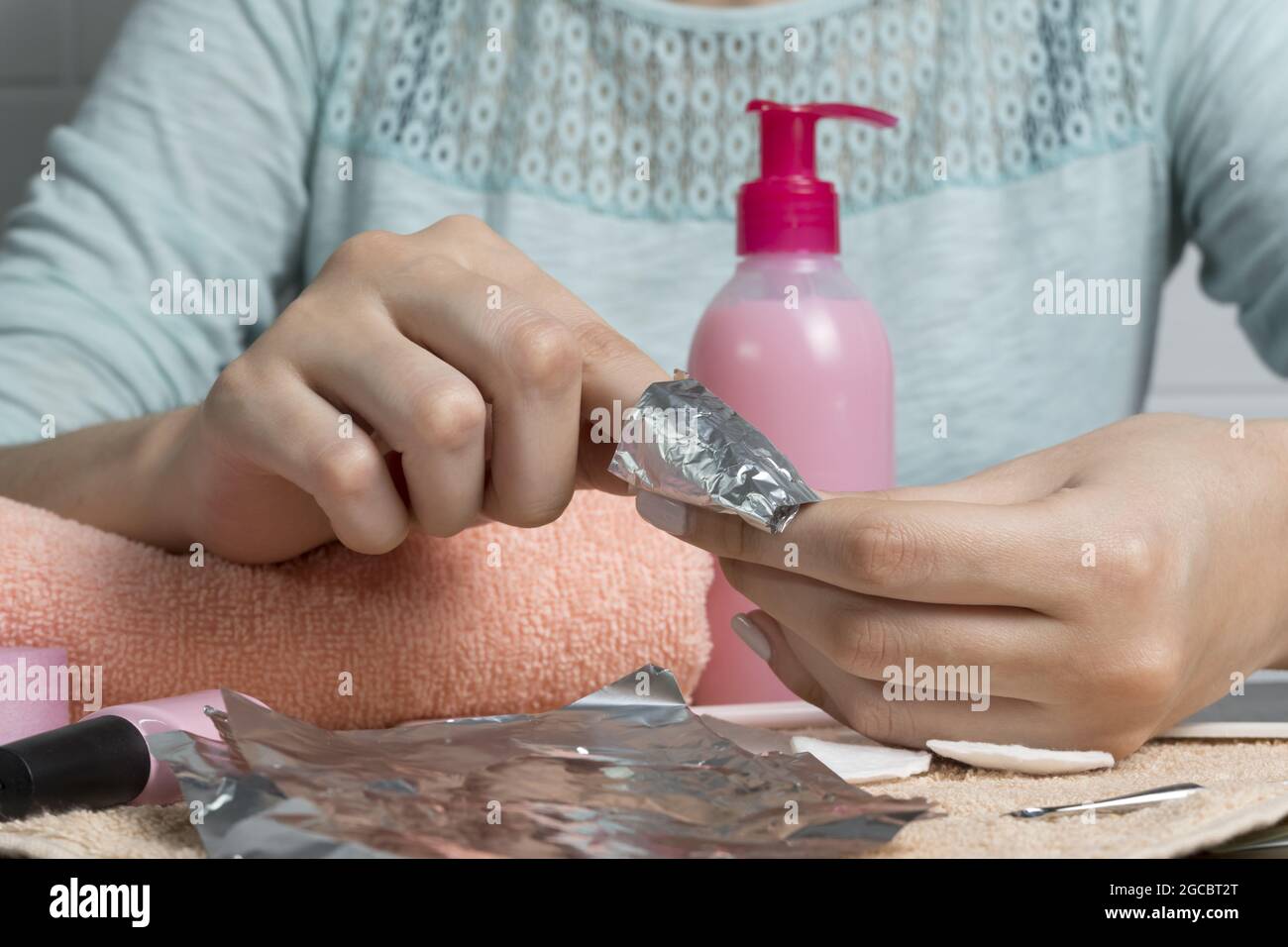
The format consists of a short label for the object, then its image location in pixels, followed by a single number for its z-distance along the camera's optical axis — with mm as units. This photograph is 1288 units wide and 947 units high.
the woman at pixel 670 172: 700
